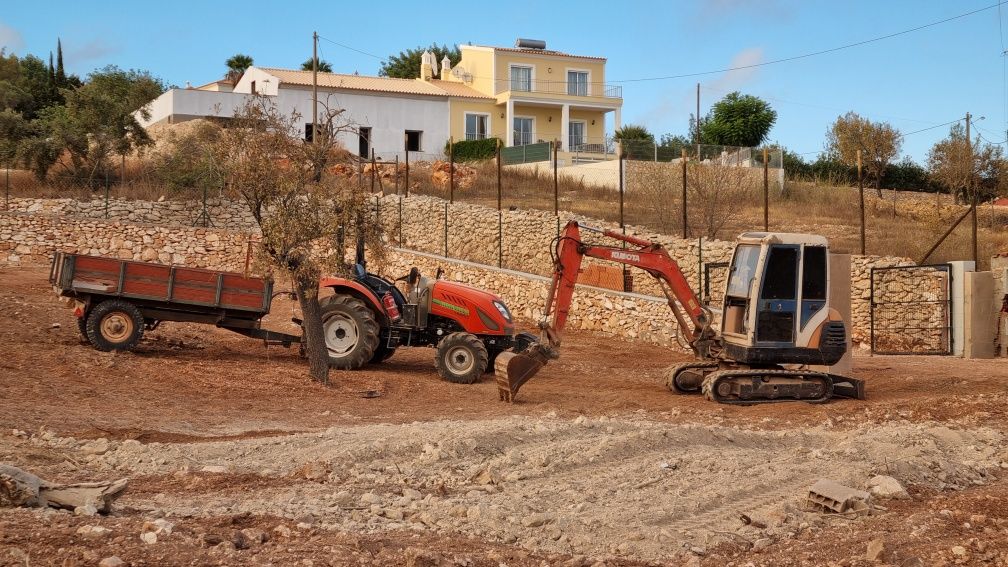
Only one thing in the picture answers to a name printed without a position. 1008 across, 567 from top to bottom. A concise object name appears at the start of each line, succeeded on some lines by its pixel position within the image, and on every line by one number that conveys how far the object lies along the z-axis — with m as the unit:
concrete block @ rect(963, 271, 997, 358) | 21.39
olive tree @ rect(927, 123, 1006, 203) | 43.03
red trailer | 16.70
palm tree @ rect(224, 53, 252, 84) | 63.09
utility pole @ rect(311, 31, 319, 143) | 39.67
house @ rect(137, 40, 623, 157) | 47.50
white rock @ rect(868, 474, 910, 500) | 8.99
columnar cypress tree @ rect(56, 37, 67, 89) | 55.57
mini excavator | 15.09
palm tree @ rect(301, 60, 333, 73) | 68.12
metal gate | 22.48
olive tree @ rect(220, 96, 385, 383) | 15.34
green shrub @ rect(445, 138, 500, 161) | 48.81
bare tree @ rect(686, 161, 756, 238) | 28.78
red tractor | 17.16
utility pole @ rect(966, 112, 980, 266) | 38.88
